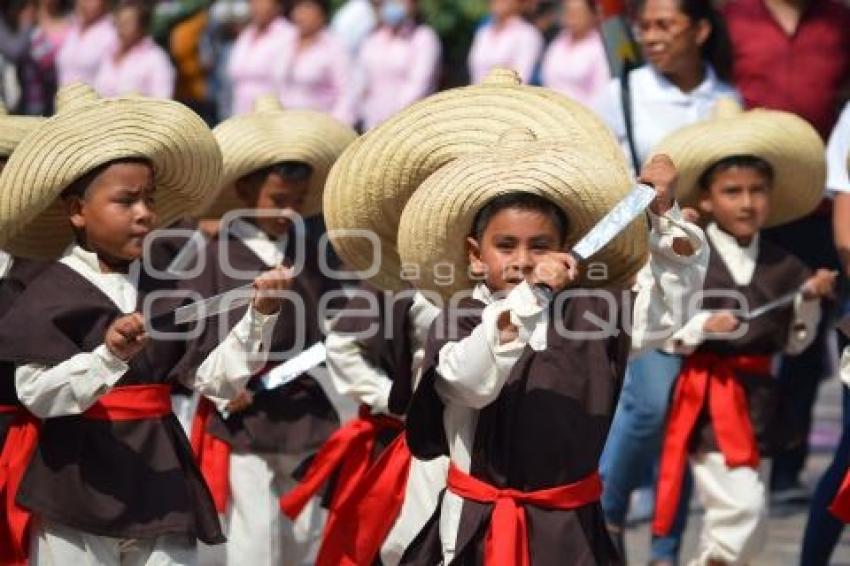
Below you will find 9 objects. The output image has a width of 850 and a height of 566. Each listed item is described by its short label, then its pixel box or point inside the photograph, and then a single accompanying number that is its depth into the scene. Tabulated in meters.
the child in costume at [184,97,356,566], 15.00
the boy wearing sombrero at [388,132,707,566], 11.29
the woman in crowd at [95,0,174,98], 31.09
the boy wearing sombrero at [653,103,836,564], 15.27
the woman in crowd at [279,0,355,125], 29.78
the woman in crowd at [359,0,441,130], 30.94
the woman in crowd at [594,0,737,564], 15.97
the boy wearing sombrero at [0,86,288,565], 12.01
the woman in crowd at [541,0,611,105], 28.34
